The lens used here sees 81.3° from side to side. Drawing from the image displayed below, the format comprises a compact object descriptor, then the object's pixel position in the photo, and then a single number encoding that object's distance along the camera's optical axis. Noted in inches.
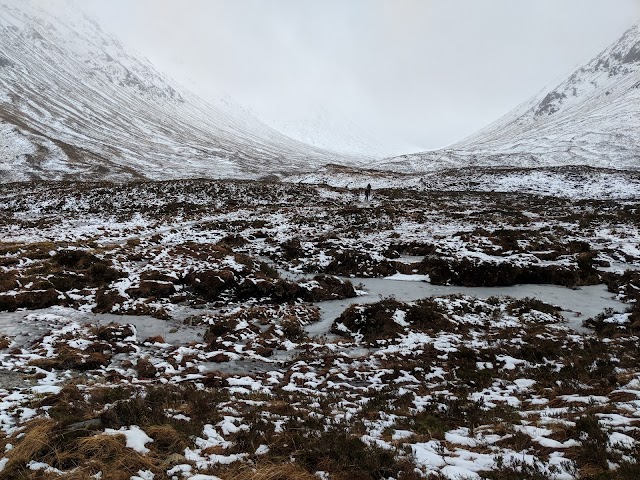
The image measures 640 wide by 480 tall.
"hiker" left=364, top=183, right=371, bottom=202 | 1772.1
